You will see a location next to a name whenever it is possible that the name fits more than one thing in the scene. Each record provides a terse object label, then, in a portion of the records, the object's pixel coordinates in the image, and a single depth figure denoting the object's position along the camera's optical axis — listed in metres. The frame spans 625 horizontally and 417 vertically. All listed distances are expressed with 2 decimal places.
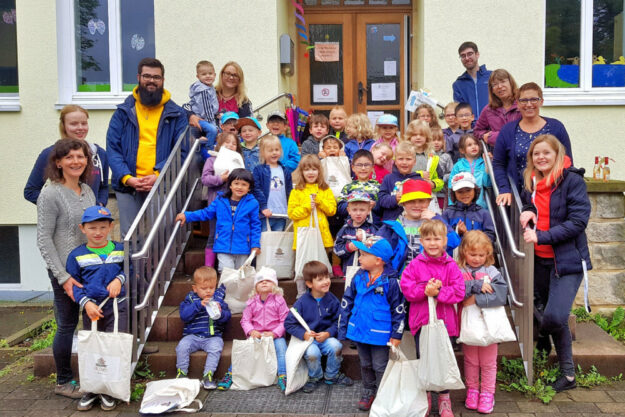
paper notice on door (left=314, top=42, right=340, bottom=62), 9.05
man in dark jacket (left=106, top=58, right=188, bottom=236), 5.29
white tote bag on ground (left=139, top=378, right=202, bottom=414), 4.15
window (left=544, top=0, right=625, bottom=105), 7.92
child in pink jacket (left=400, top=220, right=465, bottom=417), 3.98
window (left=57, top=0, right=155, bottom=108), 8.30
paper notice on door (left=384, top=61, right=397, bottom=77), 8.97
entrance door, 8.98
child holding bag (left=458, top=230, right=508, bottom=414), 4.09
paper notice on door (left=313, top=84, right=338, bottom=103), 9.08
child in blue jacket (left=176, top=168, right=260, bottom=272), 5.27
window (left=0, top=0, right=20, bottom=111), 8.28
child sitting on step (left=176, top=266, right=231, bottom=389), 4.66
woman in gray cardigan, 4.32
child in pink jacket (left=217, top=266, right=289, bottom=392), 4.65
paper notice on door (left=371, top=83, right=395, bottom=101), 8.98
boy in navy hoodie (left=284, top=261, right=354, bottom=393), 4.48
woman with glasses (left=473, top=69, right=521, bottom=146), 5.35
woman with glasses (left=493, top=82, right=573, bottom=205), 4.66
